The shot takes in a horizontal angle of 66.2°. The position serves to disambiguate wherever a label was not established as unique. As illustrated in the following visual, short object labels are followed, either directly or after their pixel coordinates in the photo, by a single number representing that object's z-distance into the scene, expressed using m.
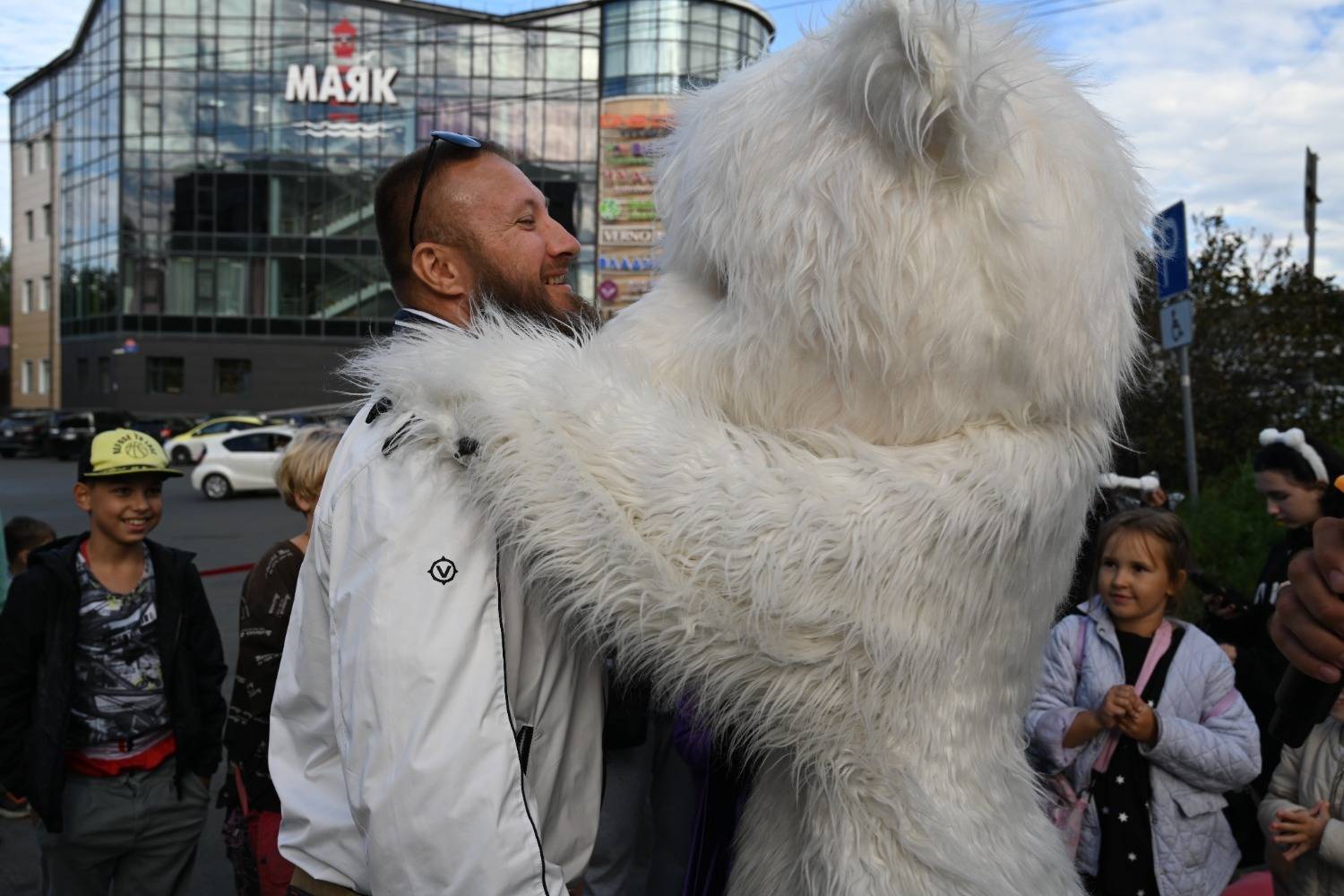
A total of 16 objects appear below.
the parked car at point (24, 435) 30.66
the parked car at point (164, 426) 30.12
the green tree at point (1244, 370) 9.02
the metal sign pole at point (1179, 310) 5.73
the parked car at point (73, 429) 29.48
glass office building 41.22
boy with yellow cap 3.05
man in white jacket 1.19
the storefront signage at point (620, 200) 40.78
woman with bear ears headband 3.77
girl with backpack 2.76
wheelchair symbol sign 6.01
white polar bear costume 1.22
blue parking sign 5.64
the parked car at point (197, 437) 26.58
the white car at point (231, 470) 19.67
